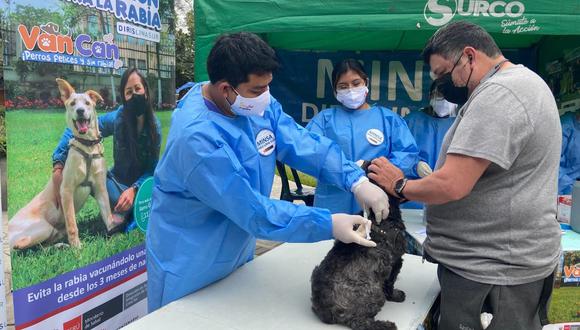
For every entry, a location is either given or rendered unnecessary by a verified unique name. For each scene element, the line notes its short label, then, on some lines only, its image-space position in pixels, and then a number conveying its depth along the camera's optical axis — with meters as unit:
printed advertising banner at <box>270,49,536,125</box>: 5.12
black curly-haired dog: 1.74
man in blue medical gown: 1.72
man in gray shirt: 1.55
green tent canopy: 3.14
